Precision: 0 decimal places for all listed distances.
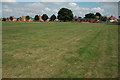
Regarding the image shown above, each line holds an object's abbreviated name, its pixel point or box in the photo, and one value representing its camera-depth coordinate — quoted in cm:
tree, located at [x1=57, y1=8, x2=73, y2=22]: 10855
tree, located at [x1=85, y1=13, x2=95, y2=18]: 13975
